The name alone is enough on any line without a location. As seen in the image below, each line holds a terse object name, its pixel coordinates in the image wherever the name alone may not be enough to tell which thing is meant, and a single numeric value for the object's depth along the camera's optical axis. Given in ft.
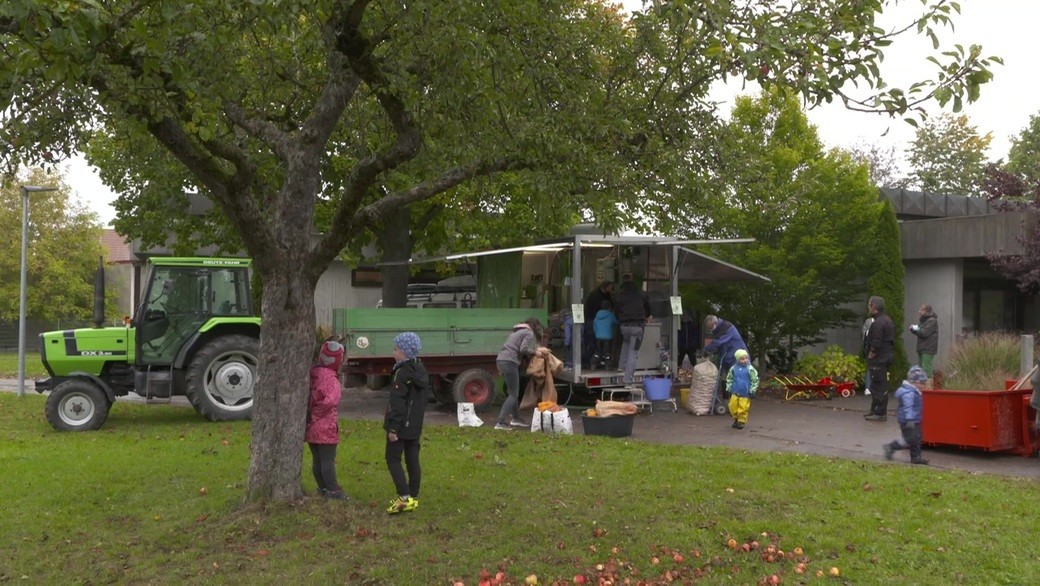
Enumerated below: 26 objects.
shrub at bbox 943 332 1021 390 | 43.39
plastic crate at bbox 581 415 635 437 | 41.52
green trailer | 49.37
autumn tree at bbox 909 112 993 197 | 179.52
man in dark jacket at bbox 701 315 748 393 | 51.03
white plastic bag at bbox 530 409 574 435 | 42.57
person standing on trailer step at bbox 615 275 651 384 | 51.11
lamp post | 62.39
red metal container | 36.91
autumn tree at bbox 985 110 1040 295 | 60.34
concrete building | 66.64
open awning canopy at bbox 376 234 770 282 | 51.29
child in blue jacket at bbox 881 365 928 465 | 35.70
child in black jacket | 27.20
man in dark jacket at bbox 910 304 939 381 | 56.29
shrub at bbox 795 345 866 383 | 62.54
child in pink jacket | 27.81
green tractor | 47.57
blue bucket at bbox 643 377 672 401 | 52.06
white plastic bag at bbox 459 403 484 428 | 45.09
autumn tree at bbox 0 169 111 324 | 145.48
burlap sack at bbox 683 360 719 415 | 51.85
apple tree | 22.58
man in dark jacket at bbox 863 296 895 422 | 48.83
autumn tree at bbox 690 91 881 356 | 62.85
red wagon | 60.59
